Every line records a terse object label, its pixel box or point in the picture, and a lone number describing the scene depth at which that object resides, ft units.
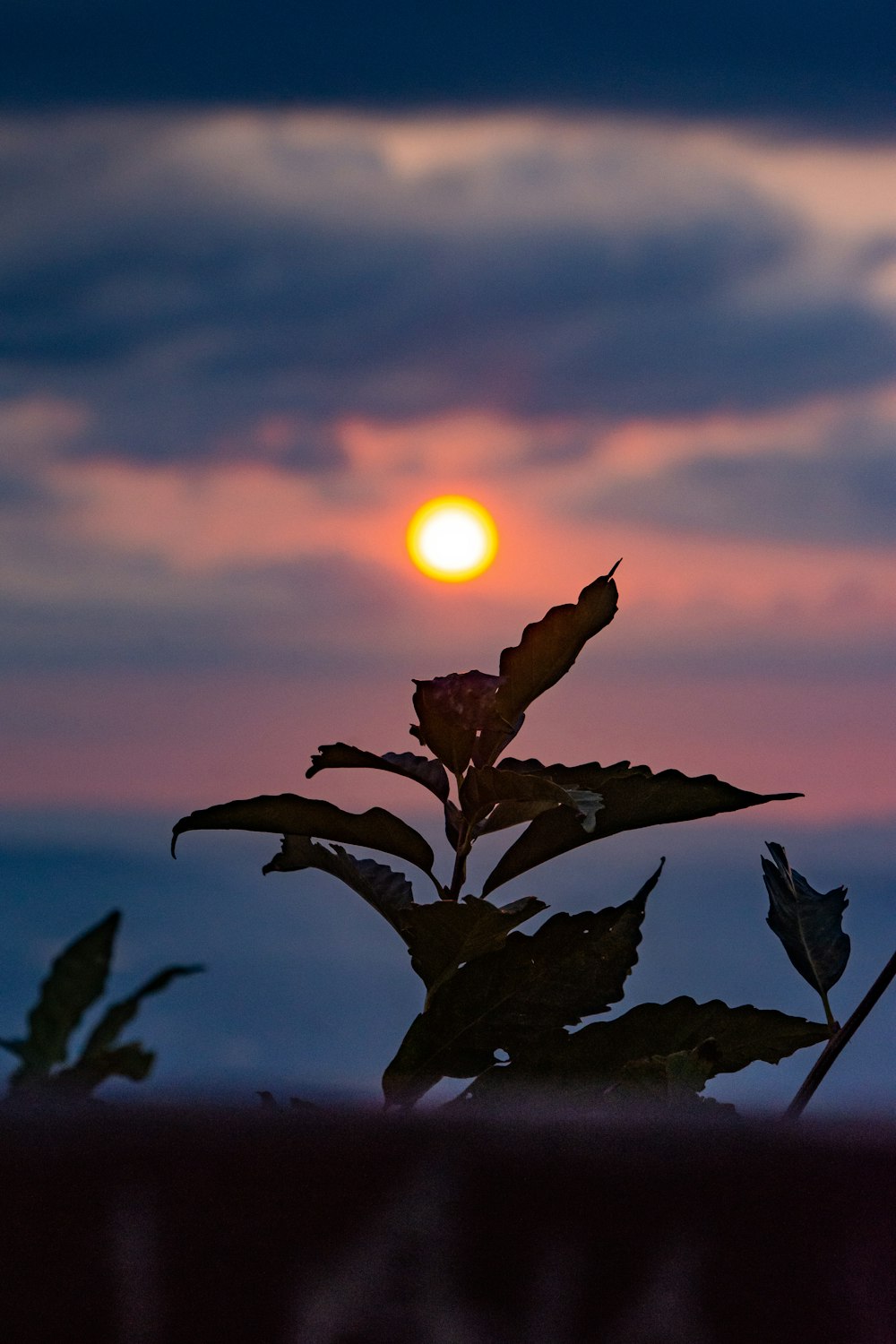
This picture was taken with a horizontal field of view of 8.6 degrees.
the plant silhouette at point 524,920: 6.44
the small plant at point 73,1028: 6.04
